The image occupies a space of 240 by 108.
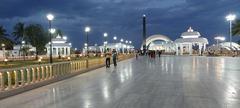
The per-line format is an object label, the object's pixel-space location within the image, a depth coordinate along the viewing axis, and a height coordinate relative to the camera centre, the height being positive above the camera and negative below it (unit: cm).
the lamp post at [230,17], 3226 +685
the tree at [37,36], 5213 +568
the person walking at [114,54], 1701 -6
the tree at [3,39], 4225 +408
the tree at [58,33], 5868 +748
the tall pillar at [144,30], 6506 +880
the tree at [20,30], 5338 +768
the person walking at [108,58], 1626 -48
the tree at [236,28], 3506 +505
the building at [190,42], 4642 +297
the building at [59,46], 4406 +207
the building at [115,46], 6162 +269
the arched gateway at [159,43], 6671 +430
